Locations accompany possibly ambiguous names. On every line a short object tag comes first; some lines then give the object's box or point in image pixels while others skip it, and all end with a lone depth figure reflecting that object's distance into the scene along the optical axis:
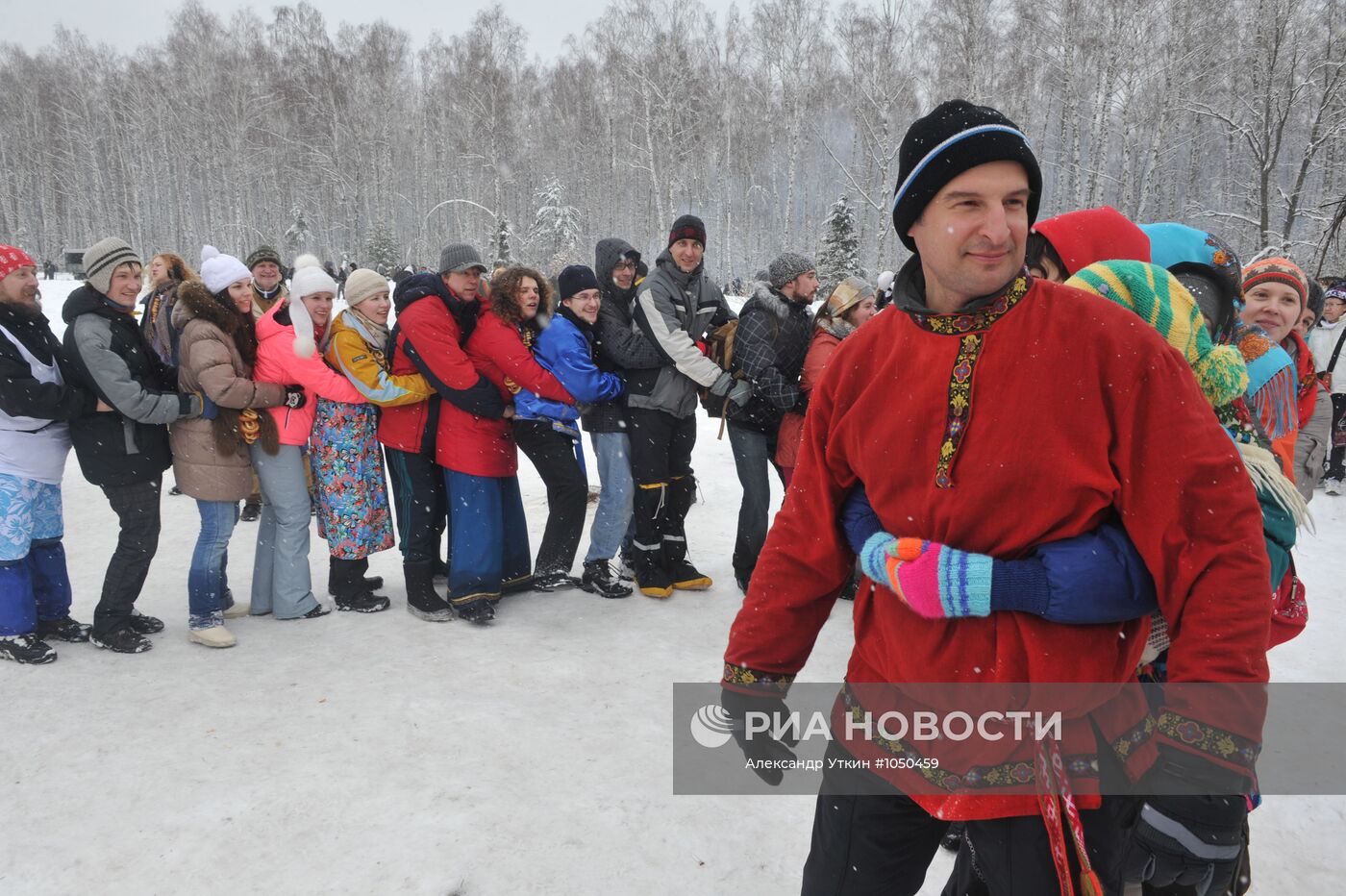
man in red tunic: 1.14
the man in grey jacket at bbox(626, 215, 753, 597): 4.35
